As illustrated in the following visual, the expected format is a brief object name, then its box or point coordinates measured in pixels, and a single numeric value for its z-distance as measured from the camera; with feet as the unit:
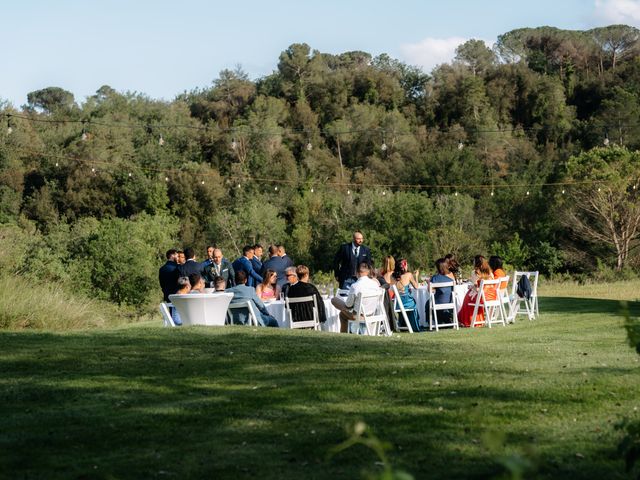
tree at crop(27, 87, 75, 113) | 350.64
